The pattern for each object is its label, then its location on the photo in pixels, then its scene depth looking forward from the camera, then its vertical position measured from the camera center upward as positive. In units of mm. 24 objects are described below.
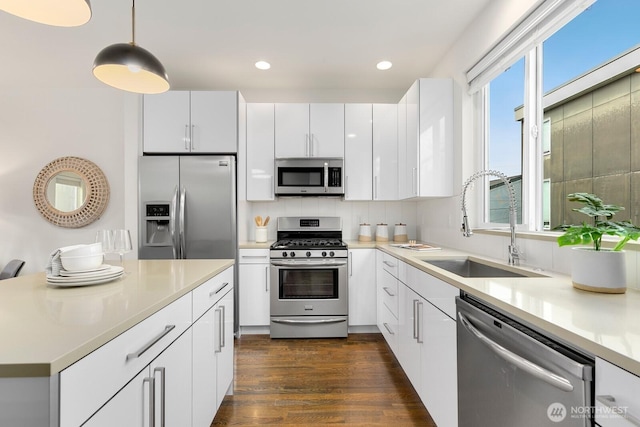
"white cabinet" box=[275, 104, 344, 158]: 3320 +934
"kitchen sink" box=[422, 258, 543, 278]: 1896 -349
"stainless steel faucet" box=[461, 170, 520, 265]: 1725 -108
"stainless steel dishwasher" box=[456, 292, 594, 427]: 739 -474
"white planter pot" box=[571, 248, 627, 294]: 1074 -196
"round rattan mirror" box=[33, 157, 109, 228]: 3674 +274
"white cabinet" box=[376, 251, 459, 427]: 1424 -692
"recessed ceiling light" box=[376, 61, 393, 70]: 3064 +1532
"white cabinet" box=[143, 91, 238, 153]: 3104 +913
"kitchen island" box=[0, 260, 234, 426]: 595 -294
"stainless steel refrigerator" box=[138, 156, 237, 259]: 3004 +108
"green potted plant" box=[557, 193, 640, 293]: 1071 -133
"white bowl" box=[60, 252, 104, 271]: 1176 -185
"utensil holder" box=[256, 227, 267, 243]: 3357 -206
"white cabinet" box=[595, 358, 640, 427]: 596 -374
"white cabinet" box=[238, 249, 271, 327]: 3080 -743
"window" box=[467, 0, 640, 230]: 1366 +603
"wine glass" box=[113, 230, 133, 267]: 1350 -117
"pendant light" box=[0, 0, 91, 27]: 1095 +754
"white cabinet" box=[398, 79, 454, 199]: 2689 +690
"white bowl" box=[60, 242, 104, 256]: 1186 -139
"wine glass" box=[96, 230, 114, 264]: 1331 -110
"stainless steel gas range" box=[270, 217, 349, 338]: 3004 -752
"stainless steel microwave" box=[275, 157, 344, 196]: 3285 +415
